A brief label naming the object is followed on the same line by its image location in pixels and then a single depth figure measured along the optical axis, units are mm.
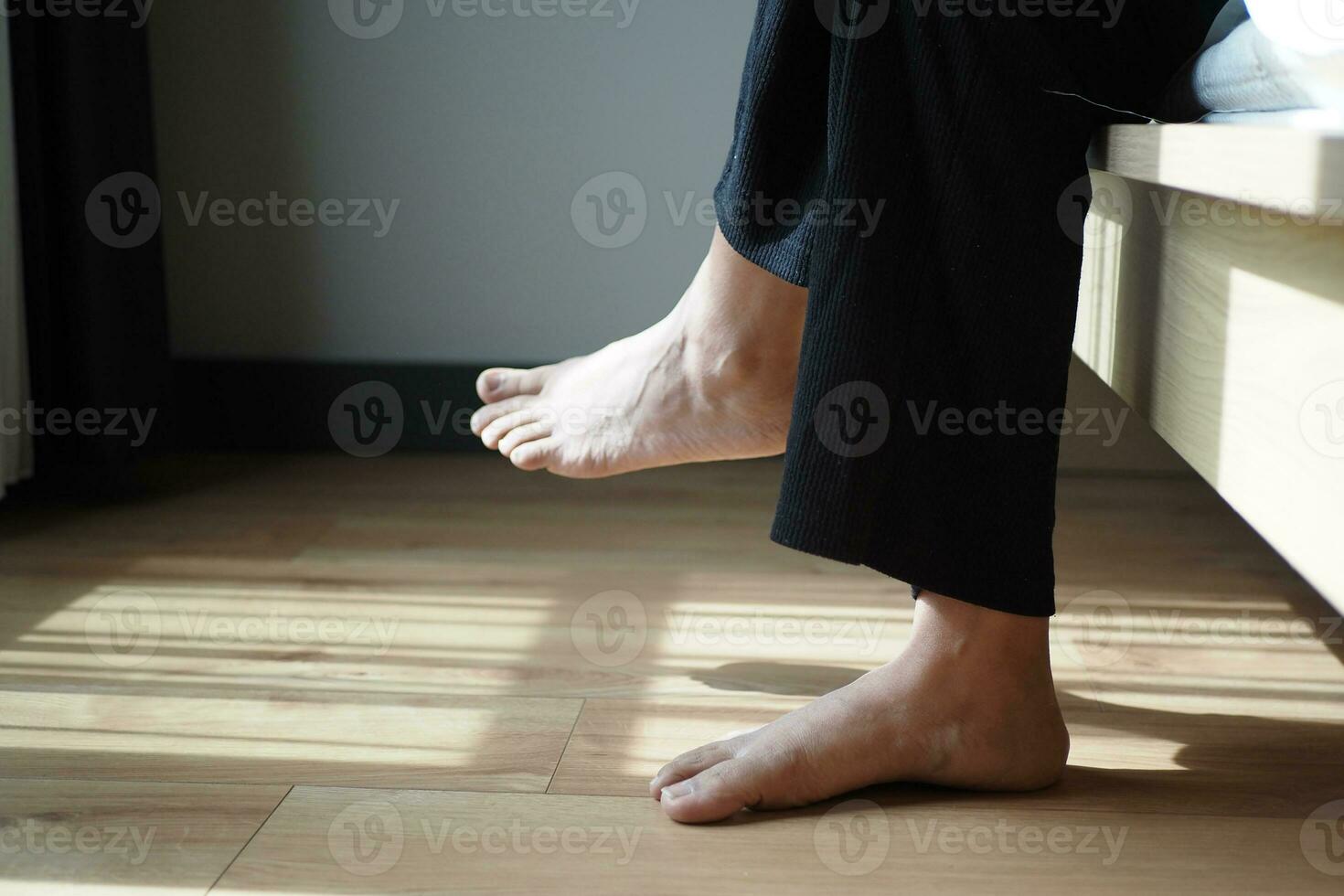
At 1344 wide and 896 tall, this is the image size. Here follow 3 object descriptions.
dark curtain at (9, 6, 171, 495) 1532
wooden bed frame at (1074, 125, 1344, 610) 505
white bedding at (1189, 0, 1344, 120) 516
